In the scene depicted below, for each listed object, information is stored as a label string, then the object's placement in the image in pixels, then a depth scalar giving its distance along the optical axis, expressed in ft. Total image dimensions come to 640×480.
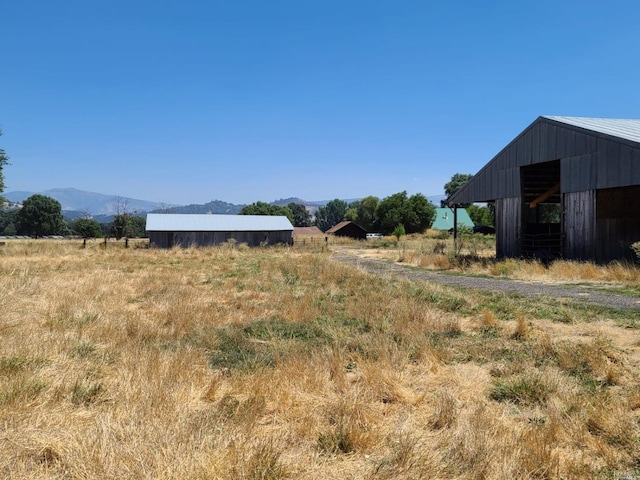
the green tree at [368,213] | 314.35
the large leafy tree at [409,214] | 248.73
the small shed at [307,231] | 298.97
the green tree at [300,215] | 538.47
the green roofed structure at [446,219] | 250.98
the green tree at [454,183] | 401.29
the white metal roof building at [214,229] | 149.48
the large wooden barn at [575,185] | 54.34
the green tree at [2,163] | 135.15
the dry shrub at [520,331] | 23.50
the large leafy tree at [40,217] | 368.27
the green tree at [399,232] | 217.97
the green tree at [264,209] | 380.37
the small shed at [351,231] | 254.27
